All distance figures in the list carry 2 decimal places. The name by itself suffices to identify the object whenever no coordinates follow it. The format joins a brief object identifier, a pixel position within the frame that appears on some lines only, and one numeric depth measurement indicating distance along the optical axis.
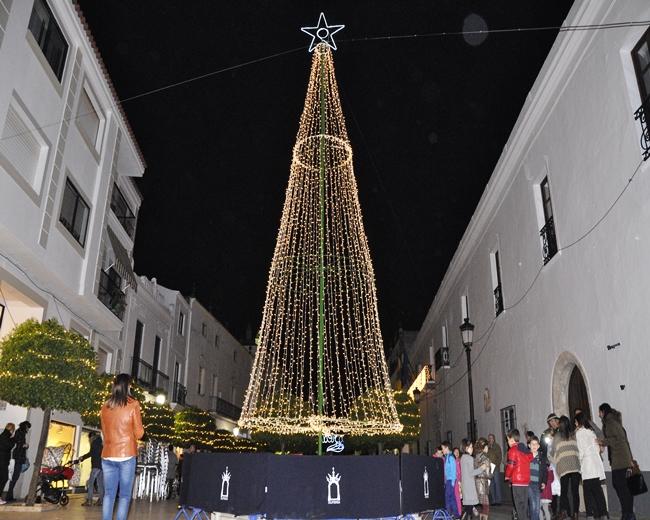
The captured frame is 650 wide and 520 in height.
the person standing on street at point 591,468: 8.74
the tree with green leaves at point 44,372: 11.29
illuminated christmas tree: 13.19
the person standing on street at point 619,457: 8.14
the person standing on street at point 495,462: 13.37
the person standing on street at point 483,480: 10.66
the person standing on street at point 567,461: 9.06
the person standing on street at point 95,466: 13.23
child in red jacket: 9.55
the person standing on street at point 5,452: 11.50
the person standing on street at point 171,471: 18.27
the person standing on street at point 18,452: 11.86
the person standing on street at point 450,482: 11.62
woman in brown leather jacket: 6.18
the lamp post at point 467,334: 15.25
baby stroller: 12.43
